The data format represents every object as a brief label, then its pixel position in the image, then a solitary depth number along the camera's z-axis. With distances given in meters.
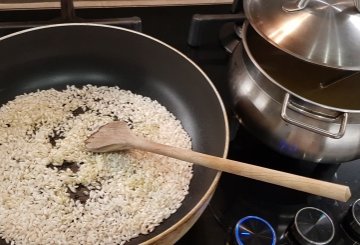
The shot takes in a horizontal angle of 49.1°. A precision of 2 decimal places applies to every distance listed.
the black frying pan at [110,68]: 0.82
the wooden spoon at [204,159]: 0.60
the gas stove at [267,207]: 0.68
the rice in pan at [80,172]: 0.65
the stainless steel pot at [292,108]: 0.64
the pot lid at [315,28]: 0.67
